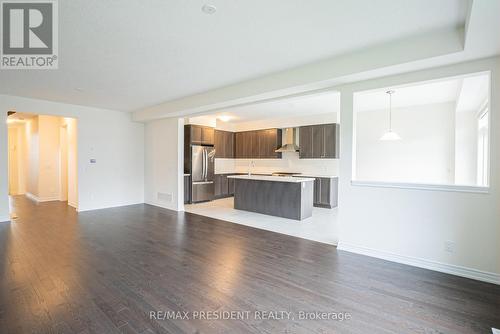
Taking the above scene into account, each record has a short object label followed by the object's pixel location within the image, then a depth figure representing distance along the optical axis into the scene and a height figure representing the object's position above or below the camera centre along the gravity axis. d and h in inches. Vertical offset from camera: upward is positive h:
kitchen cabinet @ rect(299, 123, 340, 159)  279.8 +24.1
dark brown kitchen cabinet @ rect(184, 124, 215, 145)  300.0 +33.6
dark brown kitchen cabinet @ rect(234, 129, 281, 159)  335.3 +24.9
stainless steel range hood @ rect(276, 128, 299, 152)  311.1 +26.9
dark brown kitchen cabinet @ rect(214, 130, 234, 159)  345.4 +24.9
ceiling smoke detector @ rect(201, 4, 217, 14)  85.1 +54.1
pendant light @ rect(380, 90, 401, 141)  197.1 +21.3
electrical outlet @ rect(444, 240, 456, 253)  115.6 -39.9
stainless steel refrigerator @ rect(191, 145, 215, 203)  299.7 -16.0
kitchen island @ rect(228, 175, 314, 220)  218.5 -33.2
